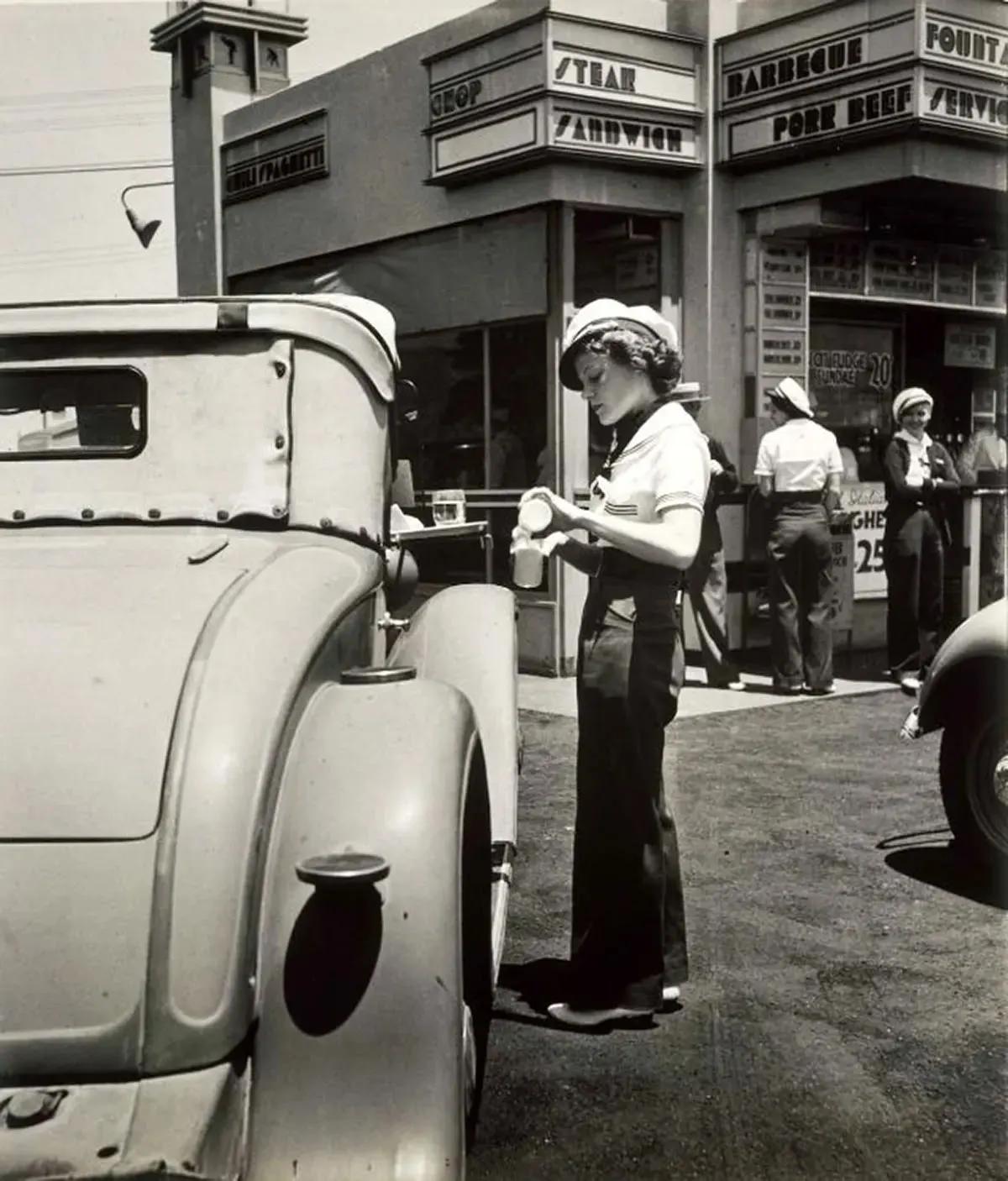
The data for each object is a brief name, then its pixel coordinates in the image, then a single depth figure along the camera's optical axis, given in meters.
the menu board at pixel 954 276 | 10.09
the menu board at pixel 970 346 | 10.67
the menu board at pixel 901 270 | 9.66
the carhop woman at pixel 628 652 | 3.22
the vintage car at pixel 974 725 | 4.32
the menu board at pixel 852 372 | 9.77
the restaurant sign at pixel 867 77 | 7.76
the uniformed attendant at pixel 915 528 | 8.11
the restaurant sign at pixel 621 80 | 8.27
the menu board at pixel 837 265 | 9.34
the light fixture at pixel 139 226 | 5.59
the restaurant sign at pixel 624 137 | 8.35
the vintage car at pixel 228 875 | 1.93
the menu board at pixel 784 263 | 9.02
